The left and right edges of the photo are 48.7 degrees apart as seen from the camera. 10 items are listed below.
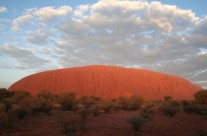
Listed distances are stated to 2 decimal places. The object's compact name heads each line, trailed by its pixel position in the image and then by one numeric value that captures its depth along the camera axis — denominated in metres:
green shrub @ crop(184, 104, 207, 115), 15.60
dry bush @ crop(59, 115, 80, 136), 9.08
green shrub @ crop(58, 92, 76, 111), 16.61
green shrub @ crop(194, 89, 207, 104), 21.16
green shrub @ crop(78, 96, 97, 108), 18.81
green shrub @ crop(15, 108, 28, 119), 12.49
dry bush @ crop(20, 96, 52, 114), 13.90
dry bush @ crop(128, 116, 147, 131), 9.91
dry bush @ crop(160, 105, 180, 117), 14.34
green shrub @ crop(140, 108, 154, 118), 13.30
